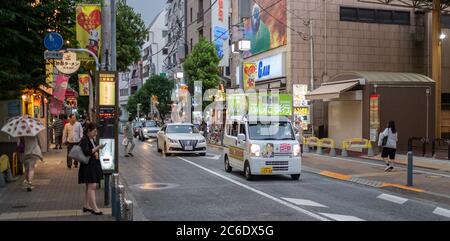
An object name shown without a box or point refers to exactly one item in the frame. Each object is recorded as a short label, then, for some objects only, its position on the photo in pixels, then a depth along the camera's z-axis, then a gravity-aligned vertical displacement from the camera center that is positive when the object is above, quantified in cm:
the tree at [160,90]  6656 +372
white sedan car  2519 -114
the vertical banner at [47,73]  1474 +134
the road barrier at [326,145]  2464 -129
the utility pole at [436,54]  2762 +348
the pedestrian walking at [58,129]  2672 -54
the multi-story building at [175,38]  6322 +1062
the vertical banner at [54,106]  3022 +75
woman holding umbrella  1338 -42
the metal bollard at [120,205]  808 -138
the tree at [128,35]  3350 +559
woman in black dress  1003 -101
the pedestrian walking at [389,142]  1745 -78
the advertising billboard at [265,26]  3338 +644
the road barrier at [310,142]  2633 -121
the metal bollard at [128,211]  842 -151
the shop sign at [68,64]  2045 +216
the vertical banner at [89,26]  1484 +269
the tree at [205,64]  4305 +457
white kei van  1553 -88
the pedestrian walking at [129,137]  2514 -89
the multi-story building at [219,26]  4831 +899
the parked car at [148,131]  4400 -104
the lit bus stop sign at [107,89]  1194 +69
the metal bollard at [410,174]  1408 -150
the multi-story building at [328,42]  3272 +505
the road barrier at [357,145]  2340 -119
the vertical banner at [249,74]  3034 +264
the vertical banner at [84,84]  2878 +194
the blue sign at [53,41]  1289 +194
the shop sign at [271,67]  3350 +349
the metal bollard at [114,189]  873 -121
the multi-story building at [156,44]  8719 +1287
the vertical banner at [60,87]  2560 +157
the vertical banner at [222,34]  4834 +801
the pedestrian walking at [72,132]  1731 -44
